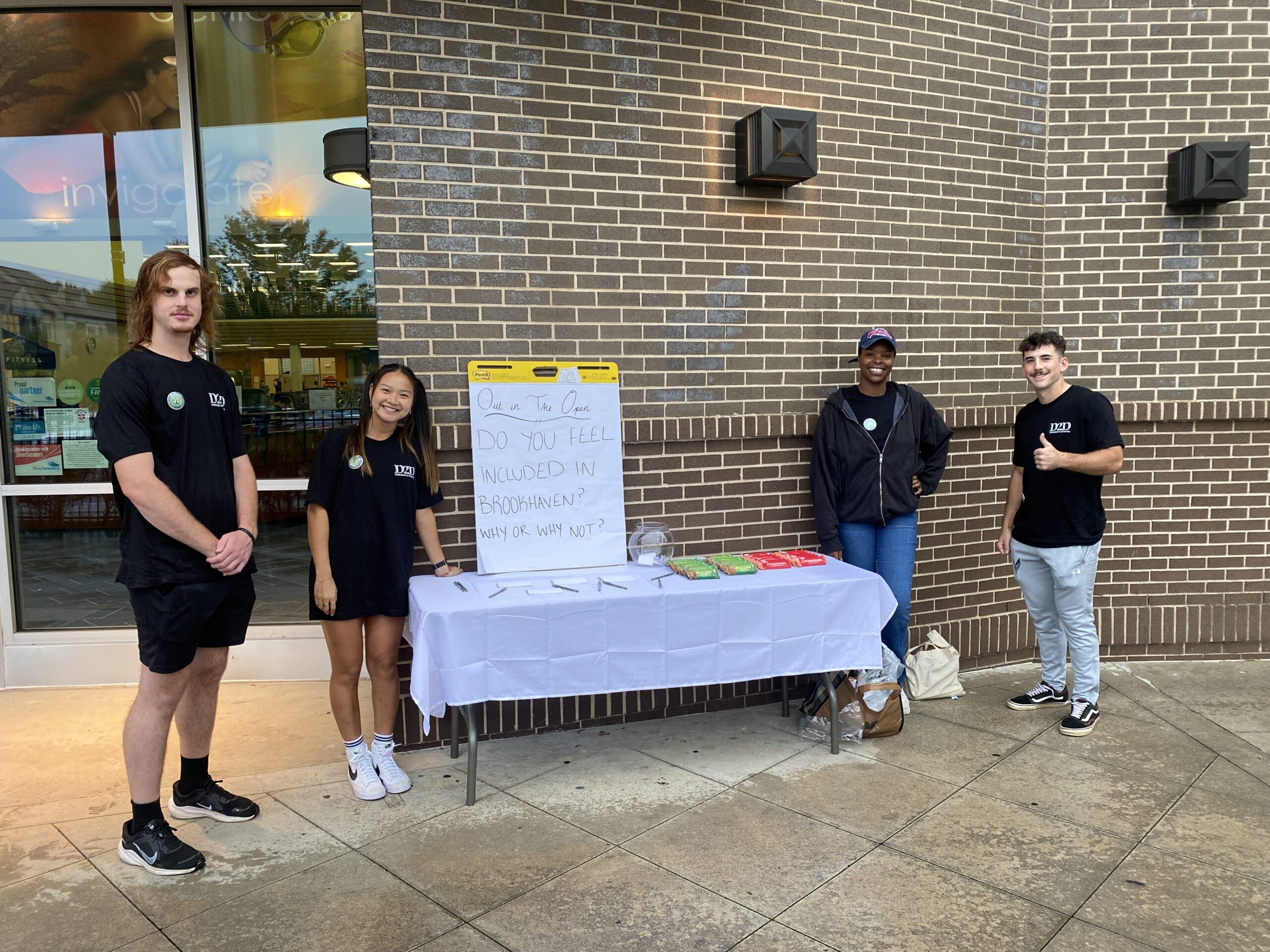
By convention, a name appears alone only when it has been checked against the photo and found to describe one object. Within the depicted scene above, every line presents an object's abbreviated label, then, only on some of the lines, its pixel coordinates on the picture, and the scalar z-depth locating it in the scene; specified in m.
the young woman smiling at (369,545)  3.81
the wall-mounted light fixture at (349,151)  4.42
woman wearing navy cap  4.68
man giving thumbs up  4.44
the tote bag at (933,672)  5.03
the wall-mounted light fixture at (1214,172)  5.50
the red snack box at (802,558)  4.56
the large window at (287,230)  5.48
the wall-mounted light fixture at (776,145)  4.65
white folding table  3.71
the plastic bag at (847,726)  4.47
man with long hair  3.17
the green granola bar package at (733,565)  4.27
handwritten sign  4.34
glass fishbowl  4.57
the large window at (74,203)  5.33
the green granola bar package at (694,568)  4.18
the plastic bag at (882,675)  4.46
